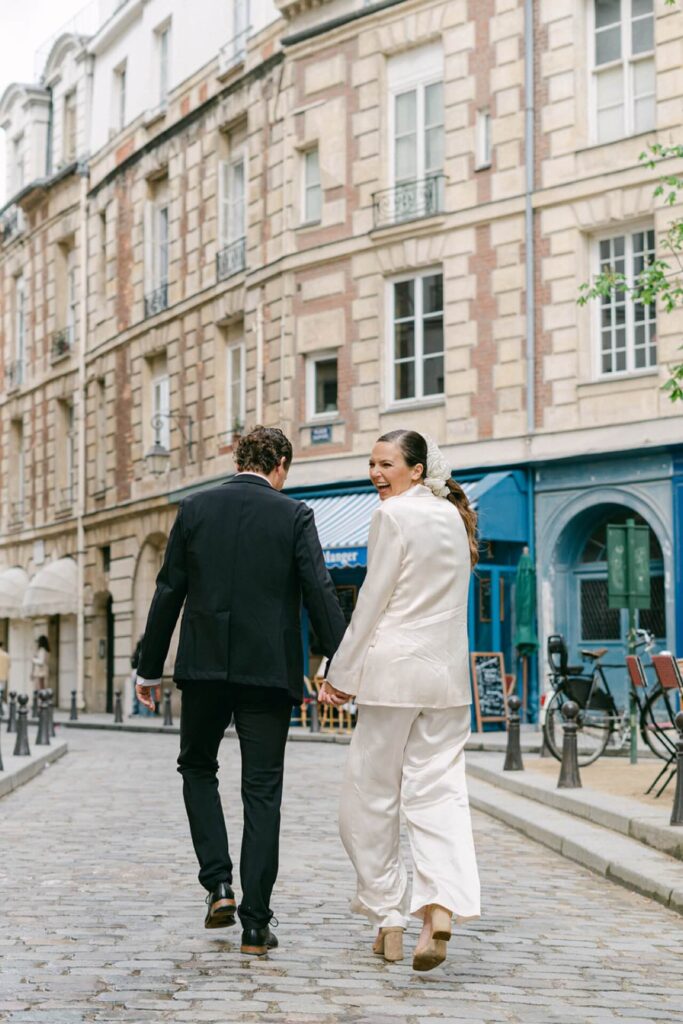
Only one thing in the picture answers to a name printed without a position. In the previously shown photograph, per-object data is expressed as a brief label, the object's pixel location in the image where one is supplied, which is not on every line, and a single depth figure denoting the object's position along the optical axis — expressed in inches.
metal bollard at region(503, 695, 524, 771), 542.3
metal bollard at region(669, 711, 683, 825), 354.9
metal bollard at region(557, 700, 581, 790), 459.5
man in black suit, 228.7
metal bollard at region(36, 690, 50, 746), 743.1
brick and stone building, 823.7
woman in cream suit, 219.1
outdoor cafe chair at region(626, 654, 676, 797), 500.7
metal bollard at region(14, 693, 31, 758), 645.3
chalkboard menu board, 832.3
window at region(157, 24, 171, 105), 1261.1
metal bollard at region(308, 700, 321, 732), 864.4
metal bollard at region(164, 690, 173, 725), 952.4
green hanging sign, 605.9
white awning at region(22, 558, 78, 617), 1365.7
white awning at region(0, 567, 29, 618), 1488.7
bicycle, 576.4
